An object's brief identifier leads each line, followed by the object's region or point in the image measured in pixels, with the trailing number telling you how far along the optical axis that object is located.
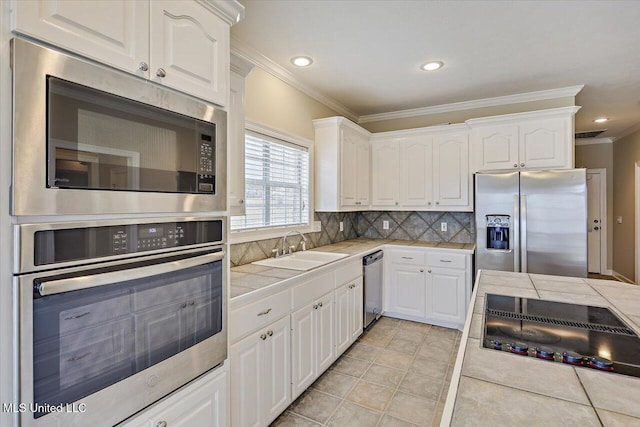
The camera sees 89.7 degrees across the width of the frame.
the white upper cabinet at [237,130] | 1.84
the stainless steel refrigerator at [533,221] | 3.03
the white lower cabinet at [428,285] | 3.47
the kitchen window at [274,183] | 2.68
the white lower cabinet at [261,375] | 1.65
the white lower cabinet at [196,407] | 1.14
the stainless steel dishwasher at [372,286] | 3.32
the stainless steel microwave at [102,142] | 0.82
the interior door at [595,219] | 6.10
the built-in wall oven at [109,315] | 0.83
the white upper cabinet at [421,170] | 3.76
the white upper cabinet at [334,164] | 3.47
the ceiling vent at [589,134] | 5.47
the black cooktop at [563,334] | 0.96
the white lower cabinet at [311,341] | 2.14
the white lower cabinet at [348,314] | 2.74
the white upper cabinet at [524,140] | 3.23
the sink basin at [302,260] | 2.67
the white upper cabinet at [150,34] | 0.87
